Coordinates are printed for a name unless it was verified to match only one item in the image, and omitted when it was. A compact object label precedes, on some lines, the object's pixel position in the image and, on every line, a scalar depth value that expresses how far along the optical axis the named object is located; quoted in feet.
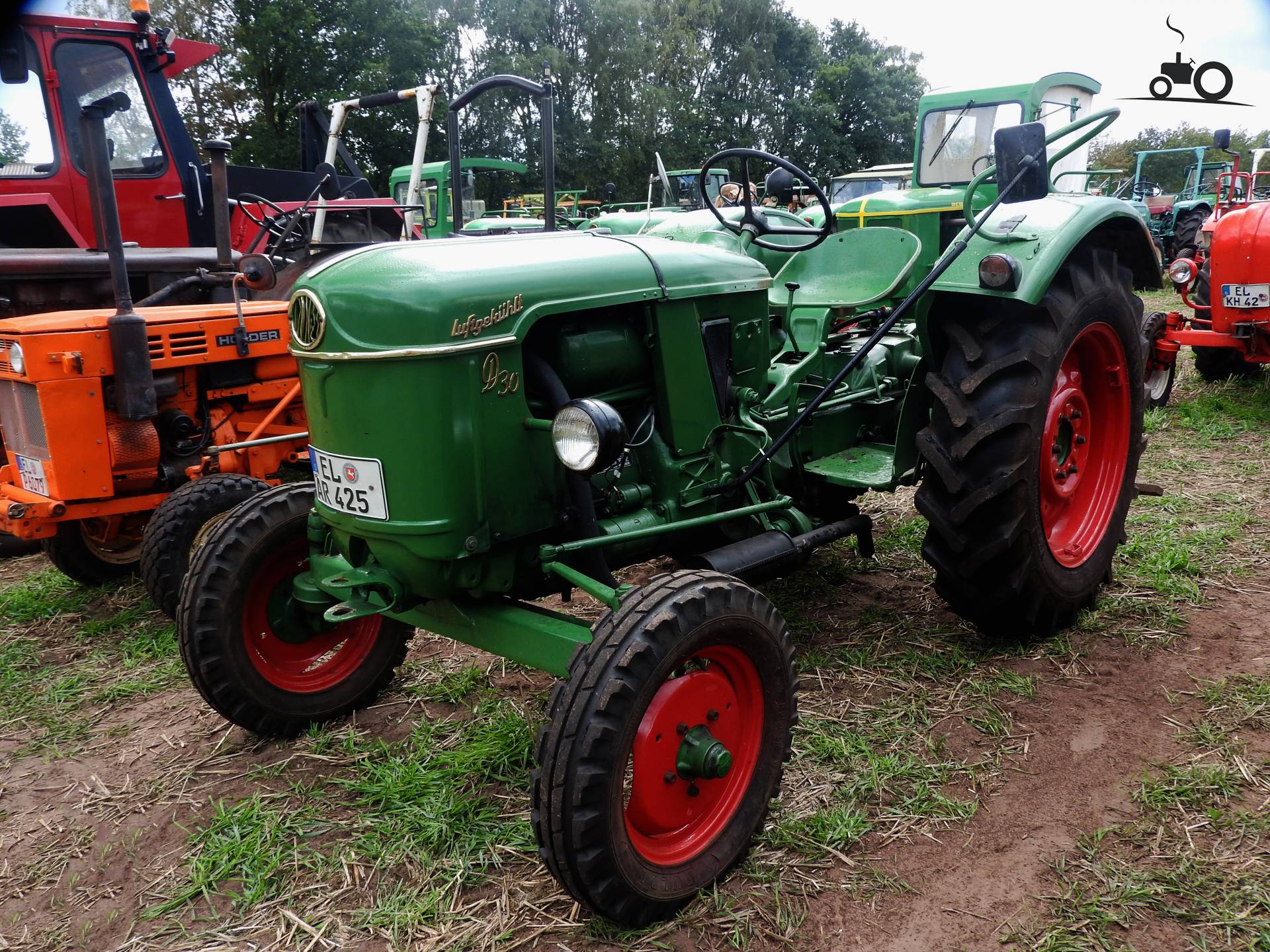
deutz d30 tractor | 6.63
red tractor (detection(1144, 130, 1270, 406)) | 19.66
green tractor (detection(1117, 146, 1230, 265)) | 47.39
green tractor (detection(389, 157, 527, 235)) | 39.50
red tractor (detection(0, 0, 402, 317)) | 14.38
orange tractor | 11.14
